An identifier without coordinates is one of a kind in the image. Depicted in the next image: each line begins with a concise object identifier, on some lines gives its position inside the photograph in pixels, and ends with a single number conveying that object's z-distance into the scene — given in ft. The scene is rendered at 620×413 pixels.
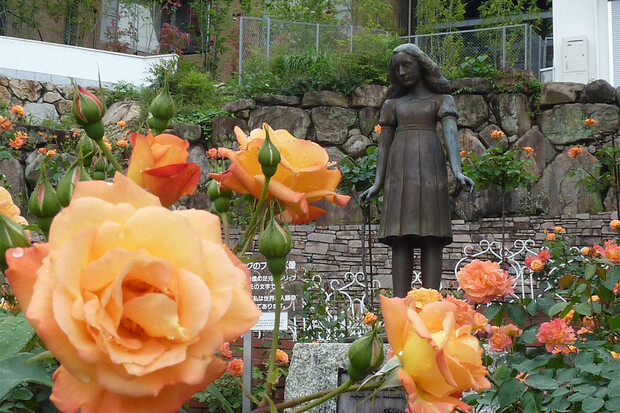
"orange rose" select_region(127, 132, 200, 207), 1.86
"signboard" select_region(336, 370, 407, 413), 9.91
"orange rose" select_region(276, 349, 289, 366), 12.70
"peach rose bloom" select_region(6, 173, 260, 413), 1.19
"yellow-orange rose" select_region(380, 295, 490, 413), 1.70
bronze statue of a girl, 13.73
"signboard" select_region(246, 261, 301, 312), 14.39
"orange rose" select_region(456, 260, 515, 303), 6.27
